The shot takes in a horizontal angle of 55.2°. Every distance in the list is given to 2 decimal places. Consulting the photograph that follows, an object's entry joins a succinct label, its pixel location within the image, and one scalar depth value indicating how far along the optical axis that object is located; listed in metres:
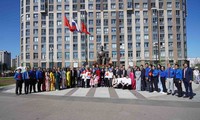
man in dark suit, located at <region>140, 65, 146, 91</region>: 16.25
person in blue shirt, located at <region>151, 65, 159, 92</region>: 15.02
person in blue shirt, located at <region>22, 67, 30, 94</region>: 15.38
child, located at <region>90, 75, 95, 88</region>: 19.34
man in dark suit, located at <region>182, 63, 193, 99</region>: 12.12
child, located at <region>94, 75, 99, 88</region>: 19.46
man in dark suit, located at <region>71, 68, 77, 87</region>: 19.67
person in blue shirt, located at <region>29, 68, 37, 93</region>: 15.83
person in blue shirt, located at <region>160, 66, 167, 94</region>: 14.39
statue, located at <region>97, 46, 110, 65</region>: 28.06
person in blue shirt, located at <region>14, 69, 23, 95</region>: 15.05
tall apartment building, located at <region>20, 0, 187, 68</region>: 72.19
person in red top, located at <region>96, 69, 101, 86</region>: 19.69
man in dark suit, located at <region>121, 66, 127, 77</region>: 18.61
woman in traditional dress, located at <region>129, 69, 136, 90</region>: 17.44
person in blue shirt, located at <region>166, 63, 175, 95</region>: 13.64
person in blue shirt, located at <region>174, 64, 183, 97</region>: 12.85
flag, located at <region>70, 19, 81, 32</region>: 29.38
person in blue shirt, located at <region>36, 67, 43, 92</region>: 16.39
